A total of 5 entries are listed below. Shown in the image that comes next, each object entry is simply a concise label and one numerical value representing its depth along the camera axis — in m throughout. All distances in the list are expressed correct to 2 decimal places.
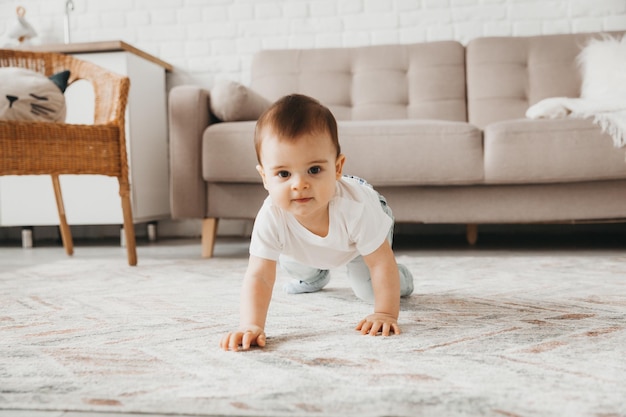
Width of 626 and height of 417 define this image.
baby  0.93
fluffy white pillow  2.25
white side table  2.60
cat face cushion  1.91
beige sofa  1.97
